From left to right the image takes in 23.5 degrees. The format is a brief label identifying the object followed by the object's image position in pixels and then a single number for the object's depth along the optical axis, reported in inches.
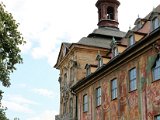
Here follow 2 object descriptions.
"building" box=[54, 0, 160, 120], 843.4
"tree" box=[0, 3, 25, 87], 773.3
